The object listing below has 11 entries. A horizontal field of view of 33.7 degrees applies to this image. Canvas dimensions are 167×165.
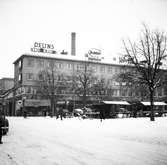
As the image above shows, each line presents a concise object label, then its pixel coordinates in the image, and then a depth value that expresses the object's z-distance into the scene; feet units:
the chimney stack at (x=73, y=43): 250.16
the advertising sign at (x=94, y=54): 238.25
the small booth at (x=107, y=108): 119.04
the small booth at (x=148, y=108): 140.99
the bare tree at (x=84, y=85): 160.56
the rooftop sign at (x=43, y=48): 224.33
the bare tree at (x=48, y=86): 164.96
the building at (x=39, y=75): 203.21
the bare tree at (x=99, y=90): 184.32
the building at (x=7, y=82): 305.98
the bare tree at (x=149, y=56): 85.81
